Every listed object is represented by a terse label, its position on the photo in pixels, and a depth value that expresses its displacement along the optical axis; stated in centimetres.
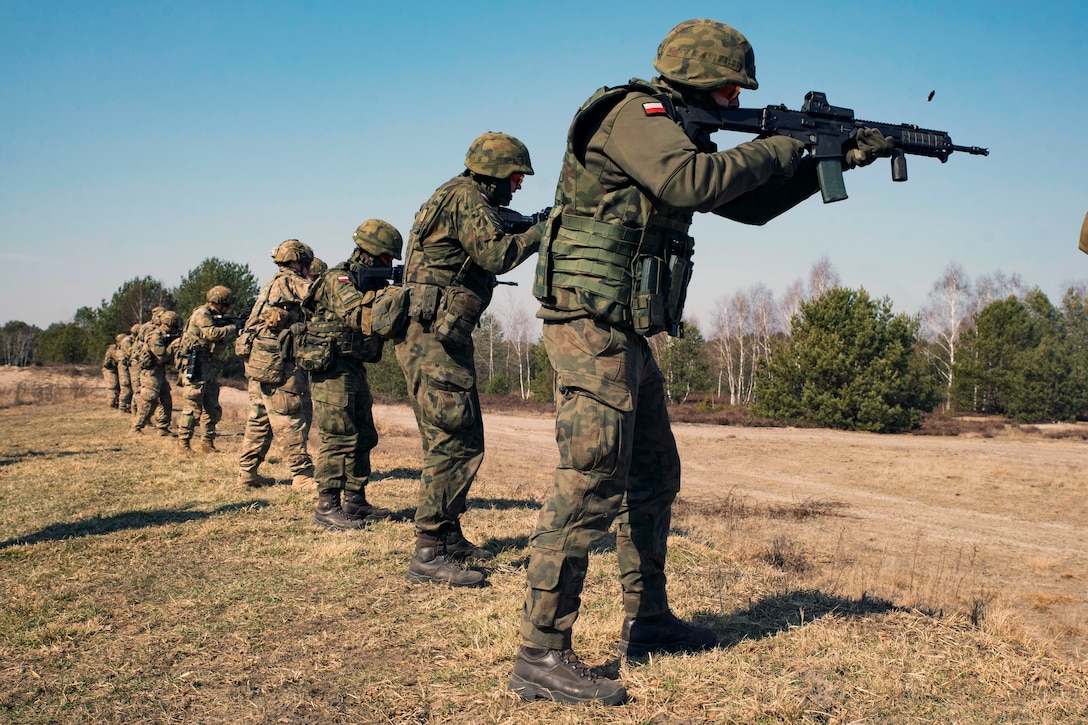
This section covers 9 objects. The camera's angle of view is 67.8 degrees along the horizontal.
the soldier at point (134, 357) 2031
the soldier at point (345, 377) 713
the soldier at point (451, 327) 532
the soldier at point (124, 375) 2370
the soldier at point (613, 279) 320
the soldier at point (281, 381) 923
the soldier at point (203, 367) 1329
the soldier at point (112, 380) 2581
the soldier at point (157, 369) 1570
